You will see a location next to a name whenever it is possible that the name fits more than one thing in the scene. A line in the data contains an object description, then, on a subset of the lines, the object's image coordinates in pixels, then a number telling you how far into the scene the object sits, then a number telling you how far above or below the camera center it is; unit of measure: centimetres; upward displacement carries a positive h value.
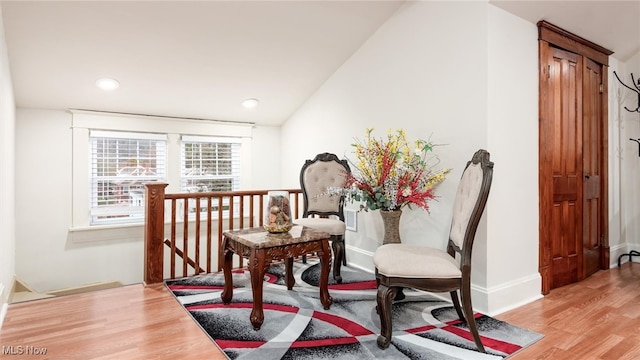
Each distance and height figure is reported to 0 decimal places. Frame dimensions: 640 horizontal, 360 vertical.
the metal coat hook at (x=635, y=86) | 390 +103
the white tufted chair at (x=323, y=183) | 375 -2
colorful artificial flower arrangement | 280 +3
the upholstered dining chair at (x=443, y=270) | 206 -52
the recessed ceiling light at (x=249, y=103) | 453 +101
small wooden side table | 232 -47
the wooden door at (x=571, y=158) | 298 +21
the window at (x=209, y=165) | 484 +24
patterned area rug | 205 -95
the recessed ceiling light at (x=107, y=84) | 362 +101
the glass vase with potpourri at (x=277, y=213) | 260 -23
